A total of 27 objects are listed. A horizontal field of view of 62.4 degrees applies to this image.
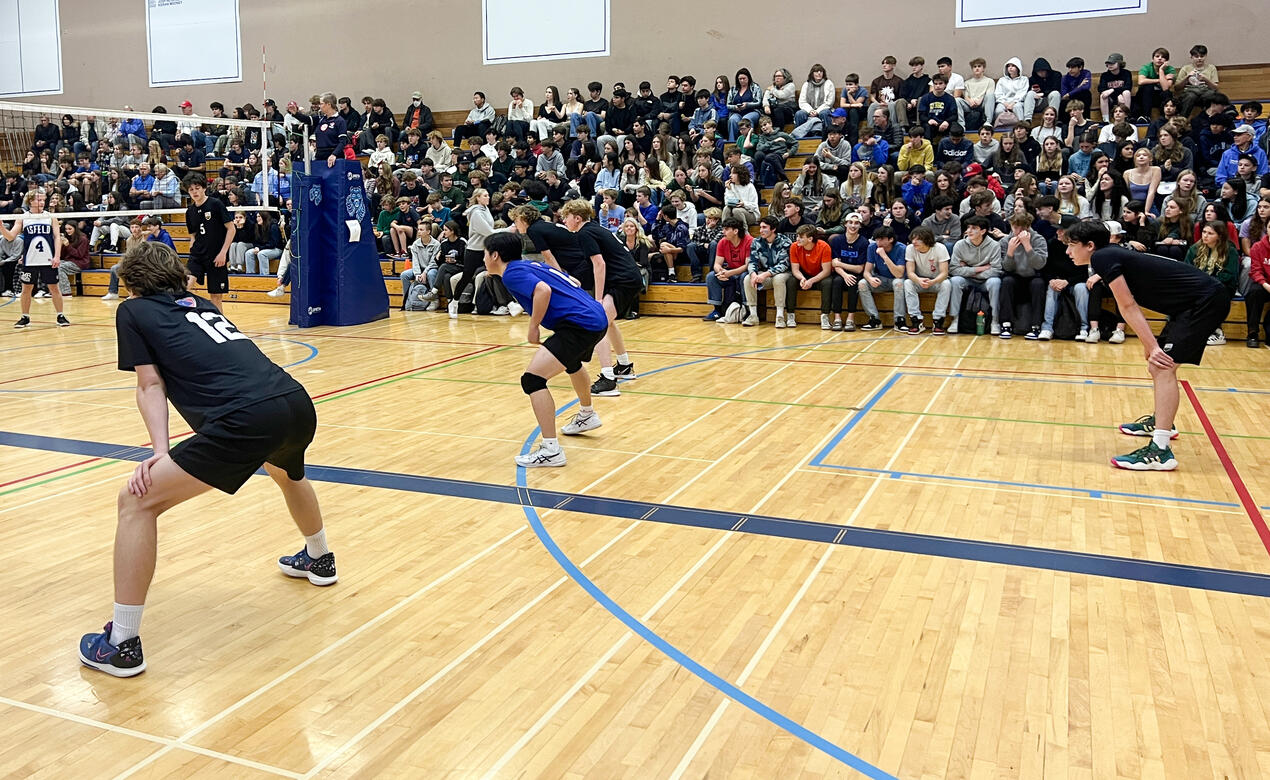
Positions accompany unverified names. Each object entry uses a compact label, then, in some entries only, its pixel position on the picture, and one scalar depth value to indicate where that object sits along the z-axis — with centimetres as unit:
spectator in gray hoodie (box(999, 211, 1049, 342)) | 1176
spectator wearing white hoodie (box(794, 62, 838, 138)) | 1762
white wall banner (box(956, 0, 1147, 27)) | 1692
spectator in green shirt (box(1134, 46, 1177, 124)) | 1524
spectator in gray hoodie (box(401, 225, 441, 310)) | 1515
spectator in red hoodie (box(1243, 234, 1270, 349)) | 1090
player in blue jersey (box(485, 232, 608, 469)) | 620
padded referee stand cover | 1298
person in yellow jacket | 1501
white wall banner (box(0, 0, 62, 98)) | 2550
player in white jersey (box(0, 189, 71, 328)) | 1343
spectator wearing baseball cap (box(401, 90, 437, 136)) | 2083
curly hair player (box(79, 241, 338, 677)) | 356
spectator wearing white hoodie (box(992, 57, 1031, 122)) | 1614
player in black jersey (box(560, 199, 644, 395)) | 830
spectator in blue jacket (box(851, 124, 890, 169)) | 1568
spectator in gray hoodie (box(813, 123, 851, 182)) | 1563
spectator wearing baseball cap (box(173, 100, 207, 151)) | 2156
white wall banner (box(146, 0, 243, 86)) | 2380
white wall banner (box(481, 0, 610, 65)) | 2058
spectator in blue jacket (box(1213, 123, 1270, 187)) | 1318
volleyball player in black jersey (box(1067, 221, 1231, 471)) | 615
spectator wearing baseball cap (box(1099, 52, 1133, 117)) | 1552
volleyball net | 1855
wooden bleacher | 1353
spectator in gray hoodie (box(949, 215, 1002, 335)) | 1203
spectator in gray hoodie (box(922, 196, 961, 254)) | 1288
